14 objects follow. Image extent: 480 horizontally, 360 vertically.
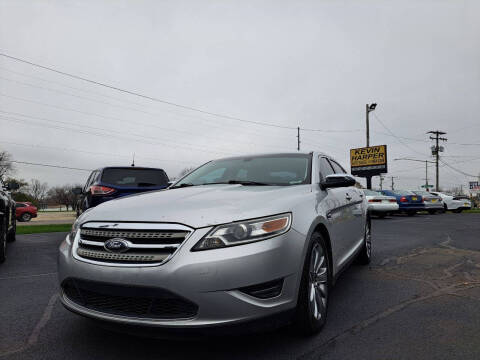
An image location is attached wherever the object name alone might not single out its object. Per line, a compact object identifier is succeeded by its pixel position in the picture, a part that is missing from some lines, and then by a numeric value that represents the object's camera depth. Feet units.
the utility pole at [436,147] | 167.12
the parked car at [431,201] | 64.95
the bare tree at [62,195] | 359.25
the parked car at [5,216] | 17.65
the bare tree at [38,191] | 373.07
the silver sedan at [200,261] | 6.68
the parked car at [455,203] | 79.51
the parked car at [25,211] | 95.50
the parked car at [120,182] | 22.76
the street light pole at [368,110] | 98.27
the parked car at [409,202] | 62.95
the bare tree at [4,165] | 192.54
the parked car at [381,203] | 51.83
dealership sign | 109.81
